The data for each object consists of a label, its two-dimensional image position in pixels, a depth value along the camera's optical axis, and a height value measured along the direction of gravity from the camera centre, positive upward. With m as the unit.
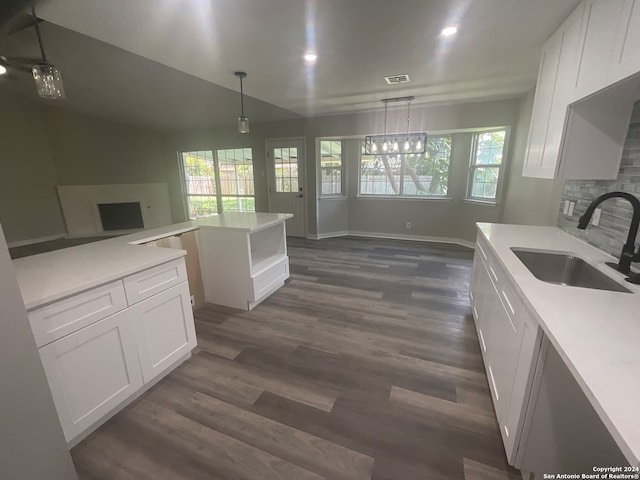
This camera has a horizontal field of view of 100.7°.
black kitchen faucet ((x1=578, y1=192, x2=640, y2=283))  1.23 -0.28
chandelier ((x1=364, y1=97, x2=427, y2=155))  4.19 +0.56
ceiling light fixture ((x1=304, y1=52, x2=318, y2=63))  2.35 +1.08
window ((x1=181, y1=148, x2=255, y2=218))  6.12 -0.04
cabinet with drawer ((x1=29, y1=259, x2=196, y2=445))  1.27 -0.89
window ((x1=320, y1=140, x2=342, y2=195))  5.39 +0.23
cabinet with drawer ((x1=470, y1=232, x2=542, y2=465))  1.13 -0.88
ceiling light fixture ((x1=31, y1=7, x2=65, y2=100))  1.89 +0.72
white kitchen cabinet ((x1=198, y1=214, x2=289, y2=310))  2.63 -0.93
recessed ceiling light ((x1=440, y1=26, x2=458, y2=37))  1.93 +1.06
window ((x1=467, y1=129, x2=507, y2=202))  4.27 +0.20
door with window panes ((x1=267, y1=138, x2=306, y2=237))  5.45 -0.03
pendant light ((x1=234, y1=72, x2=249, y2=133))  2.86 +0.63
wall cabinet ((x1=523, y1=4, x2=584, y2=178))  1.63 +0.53
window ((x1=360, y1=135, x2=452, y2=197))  5.02 +0.10
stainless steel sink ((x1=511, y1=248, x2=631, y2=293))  1.56 -0.58
